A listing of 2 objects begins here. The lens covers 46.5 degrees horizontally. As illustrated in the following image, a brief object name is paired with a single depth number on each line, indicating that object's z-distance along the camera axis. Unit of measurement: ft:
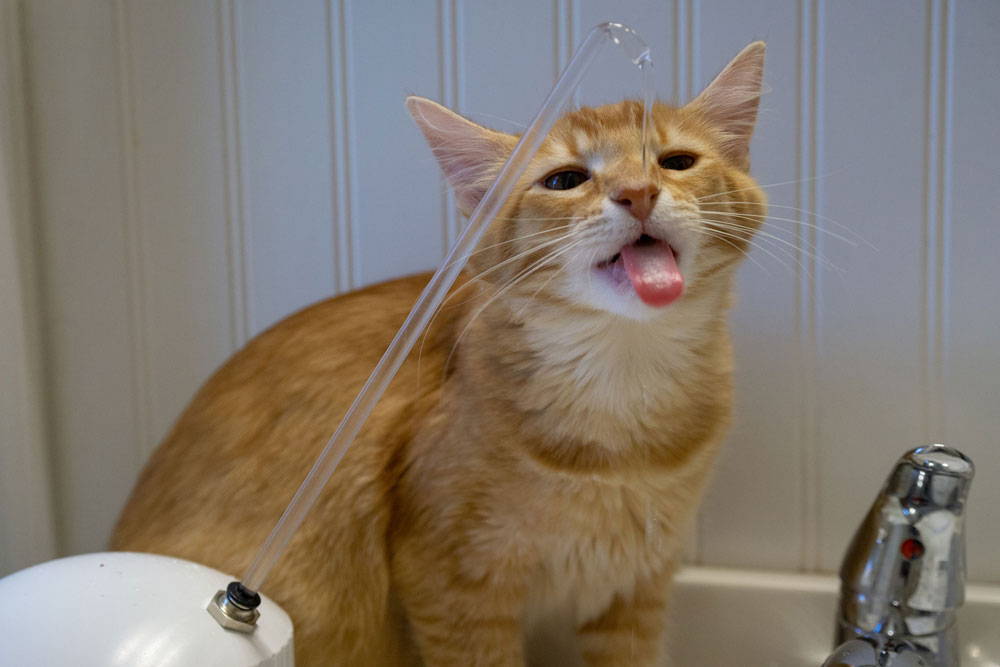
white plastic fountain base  1.16
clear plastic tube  1.28
